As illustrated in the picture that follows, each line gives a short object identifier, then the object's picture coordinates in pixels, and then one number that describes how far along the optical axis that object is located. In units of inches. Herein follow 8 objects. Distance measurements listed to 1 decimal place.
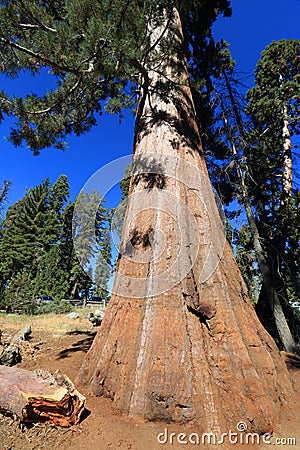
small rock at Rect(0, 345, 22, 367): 153.6
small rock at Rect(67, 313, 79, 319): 516.5
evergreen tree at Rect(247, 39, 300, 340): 274.2
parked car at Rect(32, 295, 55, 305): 635.1
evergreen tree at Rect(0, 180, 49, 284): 788.0
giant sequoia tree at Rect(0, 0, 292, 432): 88.0
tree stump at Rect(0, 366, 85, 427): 82.6
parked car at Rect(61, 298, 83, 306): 839.7
